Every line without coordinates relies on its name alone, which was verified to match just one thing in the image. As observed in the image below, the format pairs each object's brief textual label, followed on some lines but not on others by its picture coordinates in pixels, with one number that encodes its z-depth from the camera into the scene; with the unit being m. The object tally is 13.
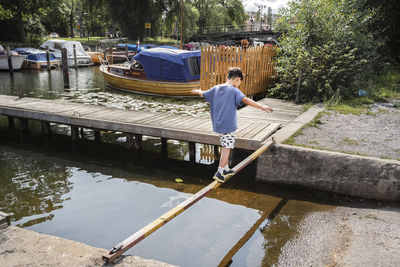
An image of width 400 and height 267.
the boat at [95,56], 34.97
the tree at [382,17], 15.34
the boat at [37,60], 29.25
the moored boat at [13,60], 27.42
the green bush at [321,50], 11.88
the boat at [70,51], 32.50
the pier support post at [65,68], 20.78
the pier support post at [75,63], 30.53
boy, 4.84
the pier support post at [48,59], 28.92
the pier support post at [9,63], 26.58
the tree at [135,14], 43.75
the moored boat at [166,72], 17.33
